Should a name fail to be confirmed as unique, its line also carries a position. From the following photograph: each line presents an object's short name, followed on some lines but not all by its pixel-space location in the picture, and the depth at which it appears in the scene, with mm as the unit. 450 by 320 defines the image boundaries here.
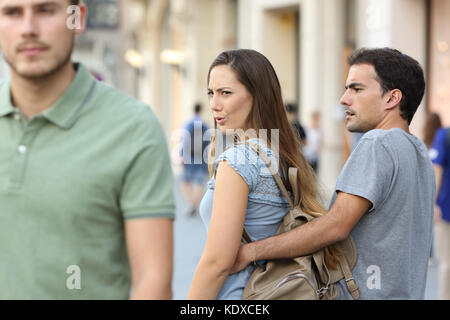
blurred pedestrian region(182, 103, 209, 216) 25297
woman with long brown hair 4879
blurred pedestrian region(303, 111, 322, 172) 25789
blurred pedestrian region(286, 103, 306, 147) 19739
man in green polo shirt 3762
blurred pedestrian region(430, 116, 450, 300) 11937
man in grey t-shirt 5020
